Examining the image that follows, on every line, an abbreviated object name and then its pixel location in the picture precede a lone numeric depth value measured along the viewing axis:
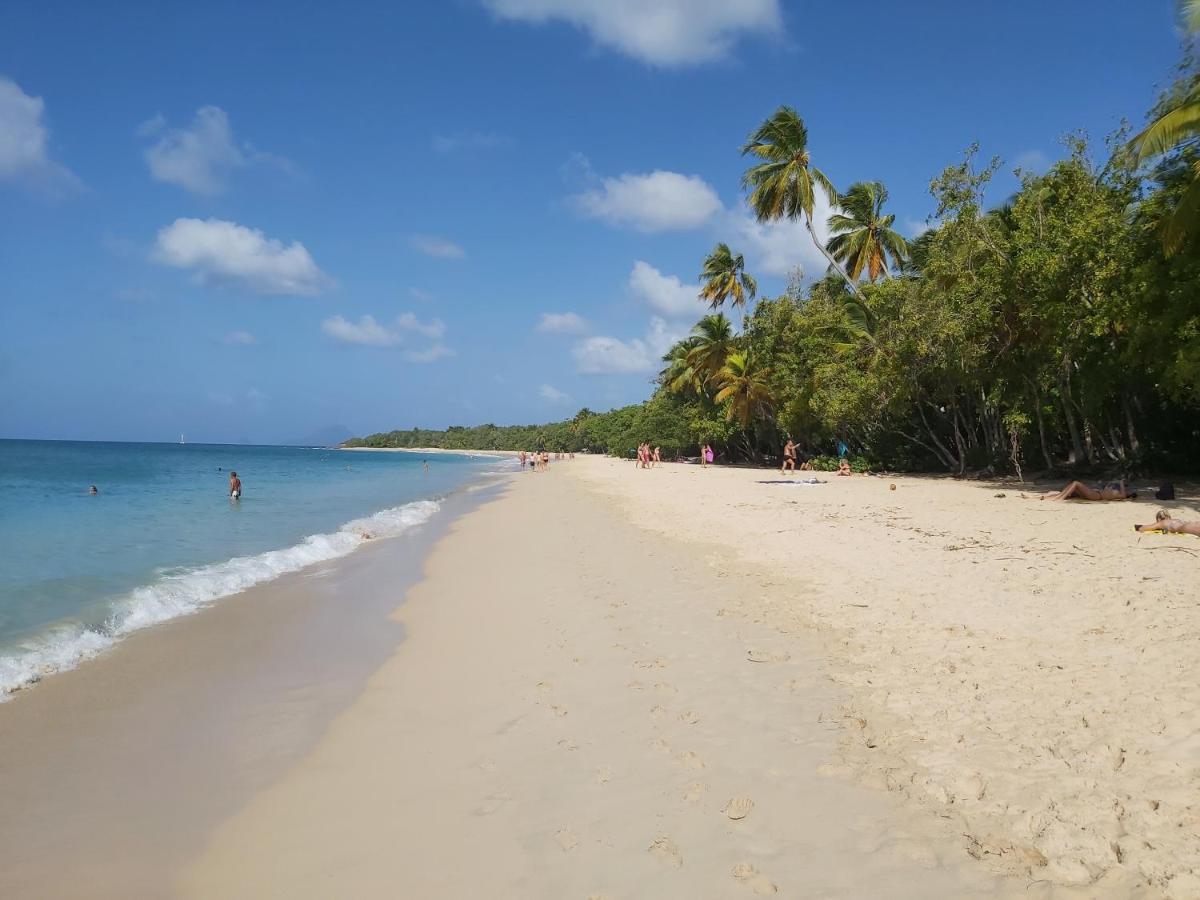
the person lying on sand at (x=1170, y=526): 8.57
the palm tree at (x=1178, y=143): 11.40
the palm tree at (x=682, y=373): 45.05
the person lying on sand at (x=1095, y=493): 12.88
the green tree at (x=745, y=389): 34.72
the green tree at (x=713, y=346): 40.99
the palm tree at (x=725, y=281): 41.72
